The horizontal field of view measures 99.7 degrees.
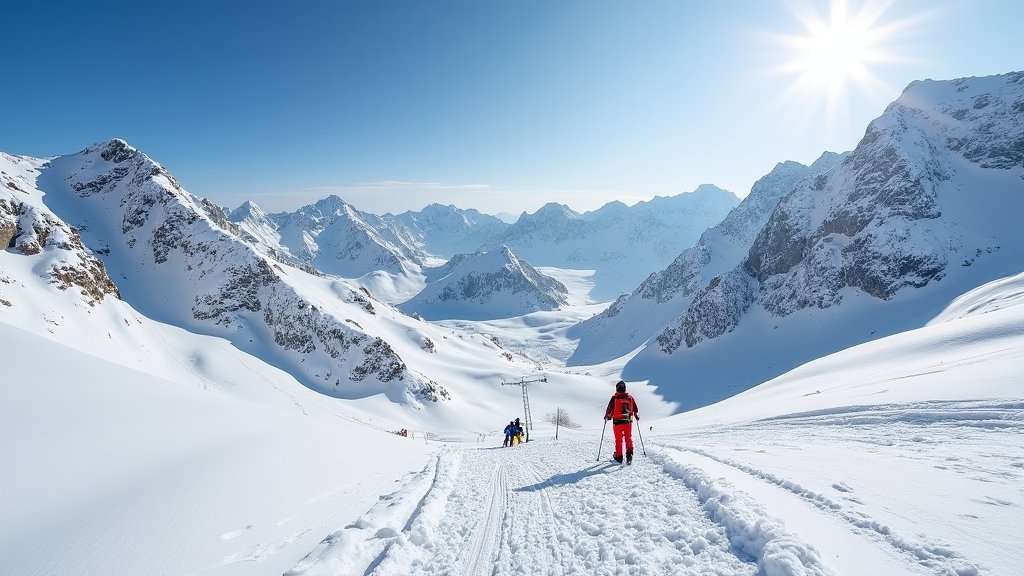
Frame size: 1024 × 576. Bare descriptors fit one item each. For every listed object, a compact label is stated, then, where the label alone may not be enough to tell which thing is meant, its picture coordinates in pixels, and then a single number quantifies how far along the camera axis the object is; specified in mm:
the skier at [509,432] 27297
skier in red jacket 12102
